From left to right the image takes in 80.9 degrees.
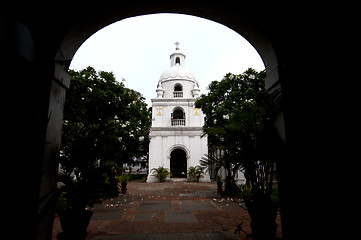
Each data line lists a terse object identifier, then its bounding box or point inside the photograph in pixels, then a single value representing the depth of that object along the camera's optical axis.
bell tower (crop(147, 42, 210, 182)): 18.56
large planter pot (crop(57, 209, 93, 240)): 2.72
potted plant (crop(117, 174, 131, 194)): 9.59
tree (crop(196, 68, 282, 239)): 2.66
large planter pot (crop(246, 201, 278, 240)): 2.75
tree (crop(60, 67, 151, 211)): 2.99
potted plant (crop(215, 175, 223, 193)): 9.32
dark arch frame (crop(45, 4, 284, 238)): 2.47
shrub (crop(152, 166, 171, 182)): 17.22
